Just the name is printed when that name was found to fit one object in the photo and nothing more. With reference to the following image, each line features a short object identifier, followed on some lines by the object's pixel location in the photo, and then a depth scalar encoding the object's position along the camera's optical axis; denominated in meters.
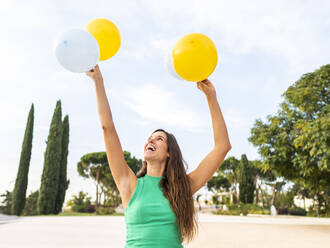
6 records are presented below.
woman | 1.58
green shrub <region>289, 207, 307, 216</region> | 35.38
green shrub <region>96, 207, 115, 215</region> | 26.36
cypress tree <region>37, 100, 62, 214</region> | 24.86
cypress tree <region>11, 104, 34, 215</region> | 23.94
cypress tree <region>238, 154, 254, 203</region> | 39.41
